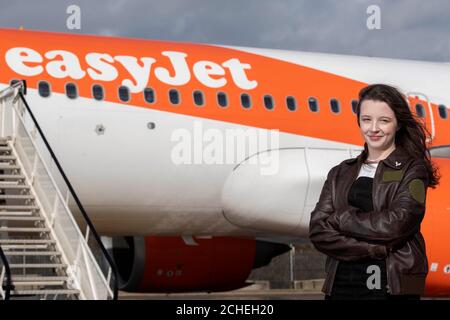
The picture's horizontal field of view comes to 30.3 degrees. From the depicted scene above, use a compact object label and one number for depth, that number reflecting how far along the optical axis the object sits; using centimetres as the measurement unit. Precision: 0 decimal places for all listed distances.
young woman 316
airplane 1335
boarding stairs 1009
